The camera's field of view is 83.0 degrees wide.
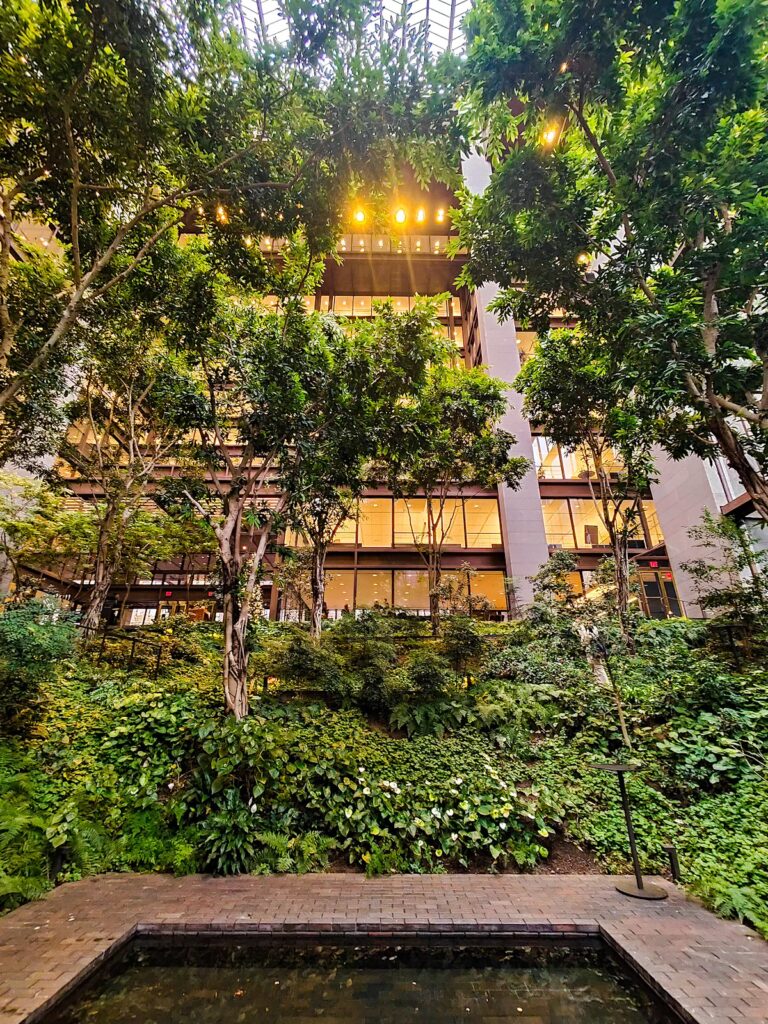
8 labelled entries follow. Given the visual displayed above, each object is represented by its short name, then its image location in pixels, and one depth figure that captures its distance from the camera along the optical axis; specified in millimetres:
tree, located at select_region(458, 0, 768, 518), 5340
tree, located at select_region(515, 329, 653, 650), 11484
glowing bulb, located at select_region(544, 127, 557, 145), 7146
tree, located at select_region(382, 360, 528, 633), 14922
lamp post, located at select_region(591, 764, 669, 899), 5152
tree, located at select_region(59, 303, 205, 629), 11438
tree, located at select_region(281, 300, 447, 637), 8672
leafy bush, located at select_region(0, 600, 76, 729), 7086
